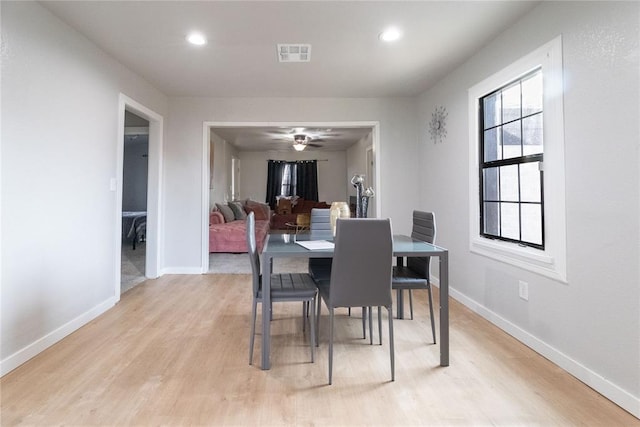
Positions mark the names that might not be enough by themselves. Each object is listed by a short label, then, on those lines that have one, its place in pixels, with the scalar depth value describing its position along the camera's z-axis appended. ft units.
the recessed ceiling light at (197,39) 8.61
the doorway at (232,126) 14.16
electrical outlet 7.52
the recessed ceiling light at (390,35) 8.38
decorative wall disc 11.68
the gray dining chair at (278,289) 6.58
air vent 9.27
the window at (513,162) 7.54
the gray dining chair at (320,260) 7.96
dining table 6.31
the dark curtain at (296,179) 32.96
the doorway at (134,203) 14.58
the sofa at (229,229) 18.47
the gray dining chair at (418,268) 7.49
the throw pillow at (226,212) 21.53
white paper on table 6.77
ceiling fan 23.02
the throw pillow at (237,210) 23.61
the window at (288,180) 33.06
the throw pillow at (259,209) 25.75
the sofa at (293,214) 30.71
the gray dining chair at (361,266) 5.82
